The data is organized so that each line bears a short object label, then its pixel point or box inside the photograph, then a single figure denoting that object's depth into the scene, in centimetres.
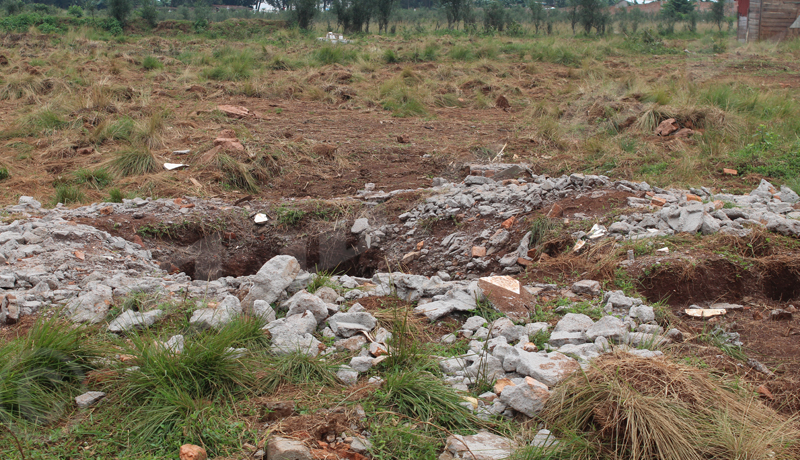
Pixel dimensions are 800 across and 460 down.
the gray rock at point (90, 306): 276
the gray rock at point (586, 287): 318
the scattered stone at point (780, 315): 289
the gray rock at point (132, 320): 268
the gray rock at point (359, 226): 474
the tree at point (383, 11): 2473
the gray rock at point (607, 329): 258
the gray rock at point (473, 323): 283
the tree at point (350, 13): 2320
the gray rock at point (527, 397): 210
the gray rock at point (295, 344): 247
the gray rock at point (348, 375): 232
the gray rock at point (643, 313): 280
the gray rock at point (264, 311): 279
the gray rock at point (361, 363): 240
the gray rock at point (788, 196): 444
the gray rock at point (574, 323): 269
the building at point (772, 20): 1763
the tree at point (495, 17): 2438
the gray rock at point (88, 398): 213
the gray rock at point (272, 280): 306
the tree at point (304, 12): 2298
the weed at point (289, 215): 478
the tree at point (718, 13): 2850
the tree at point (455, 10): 2692
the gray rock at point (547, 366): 221
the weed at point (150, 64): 1274
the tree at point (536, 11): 2891
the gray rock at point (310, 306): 285
